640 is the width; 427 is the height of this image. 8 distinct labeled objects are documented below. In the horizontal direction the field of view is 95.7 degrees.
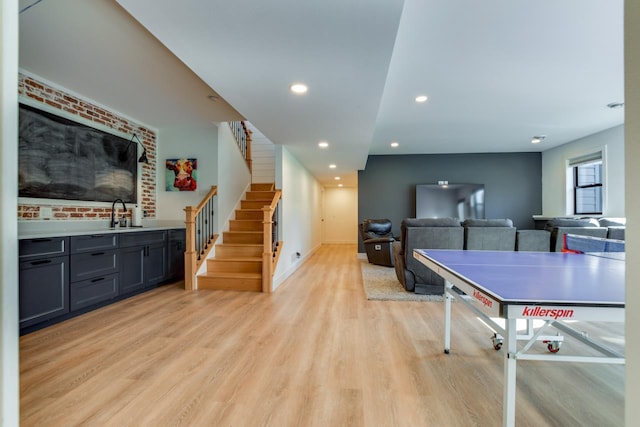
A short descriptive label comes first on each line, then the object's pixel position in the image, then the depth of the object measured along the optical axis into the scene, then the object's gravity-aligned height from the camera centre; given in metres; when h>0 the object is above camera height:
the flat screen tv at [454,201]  6.93 +0.29
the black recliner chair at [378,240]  5.70 -0.56
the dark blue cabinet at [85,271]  2.46 -0.63
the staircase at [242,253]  4.03 -0.65
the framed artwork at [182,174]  4.75 +0.62
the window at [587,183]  5.48 +0.61
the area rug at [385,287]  3.56 -1.04
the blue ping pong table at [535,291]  1.01 -0.32
